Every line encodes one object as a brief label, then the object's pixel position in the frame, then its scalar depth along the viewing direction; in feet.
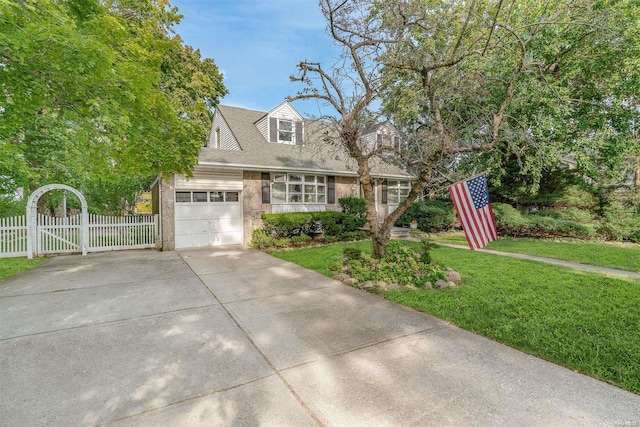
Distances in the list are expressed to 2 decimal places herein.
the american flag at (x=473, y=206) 17.57
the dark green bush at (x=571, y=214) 39.14
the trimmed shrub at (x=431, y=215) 45.93
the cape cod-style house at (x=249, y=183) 34.40
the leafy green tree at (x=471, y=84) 19.27
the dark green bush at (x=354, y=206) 42.83
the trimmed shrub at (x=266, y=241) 33.50
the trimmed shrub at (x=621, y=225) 35.76
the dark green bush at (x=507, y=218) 38.93
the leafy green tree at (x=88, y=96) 14.94
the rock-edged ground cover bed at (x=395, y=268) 18.48
